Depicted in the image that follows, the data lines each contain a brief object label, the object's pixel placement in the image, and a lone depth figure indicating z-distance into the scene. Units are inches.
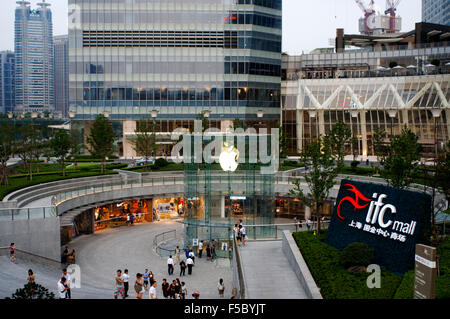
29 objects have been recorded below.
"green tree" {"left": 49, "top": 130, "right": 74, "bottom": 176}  1633.9
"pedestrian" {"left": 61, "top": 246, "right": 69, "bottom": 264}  1035.9
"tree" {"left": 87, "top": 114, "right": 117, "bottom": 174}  1812.3
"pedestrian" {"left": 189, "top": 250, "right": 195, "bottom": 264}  989.8
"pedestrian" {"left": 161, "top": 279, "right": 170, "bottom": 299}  749.9
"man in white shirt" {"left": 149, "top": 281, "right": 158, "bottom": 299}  701.2
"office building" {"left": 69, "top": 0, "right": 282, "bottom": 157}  2733.8
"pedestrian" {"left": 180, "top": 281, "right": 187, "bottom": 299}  725.0
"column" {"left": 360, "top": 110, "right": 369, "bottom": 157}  2751.0
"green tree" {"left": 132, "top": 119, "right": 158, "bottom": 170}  2004.2
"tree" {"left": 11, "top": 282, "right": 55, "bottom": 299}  511.2
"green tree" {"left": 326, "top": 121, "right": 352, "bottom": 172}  1652.3
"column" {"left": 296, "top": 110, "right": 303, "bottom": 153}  2938.0
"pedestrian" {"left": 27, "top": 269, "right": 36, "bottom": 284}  704.0
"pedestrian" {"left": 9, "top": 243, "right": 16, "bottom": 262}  884.0
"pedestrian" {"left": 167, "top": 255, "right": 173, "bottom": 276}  957.2
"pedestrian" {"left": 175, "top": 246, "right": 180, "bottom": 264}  1041.3
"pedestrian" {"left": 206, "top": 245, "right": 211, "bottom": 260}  1086.2
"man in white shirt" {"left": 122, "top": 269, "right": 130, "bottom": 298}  771.7
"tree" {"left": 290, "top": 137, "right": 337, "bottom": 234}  966.4
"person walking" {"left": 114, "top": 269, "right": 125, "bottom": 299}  743.7
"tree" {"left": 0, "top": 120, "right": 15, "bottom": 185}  1366.9
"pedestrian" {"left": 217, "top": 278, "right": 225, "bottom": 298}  798.5
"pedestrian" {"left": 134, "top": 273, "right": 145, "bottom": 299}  726.5
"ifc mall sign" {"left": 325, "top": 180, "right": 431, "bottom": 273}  666.8
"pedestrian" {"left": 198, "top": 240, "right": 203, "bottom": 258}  1093.1
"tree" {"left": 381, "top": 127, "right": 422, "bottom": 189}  909.2
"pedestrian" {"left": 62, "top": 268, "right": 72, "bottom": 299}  687.1
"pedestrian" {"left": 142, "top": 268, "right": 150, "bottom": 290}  822.6
